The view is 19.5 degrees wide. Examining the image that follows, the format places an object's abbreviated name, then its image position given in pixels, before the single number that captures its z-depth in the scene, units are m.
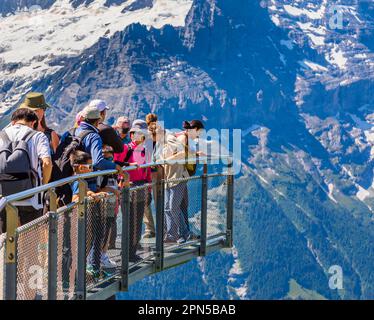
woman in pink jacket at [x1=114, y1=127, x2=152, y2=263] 16.94
